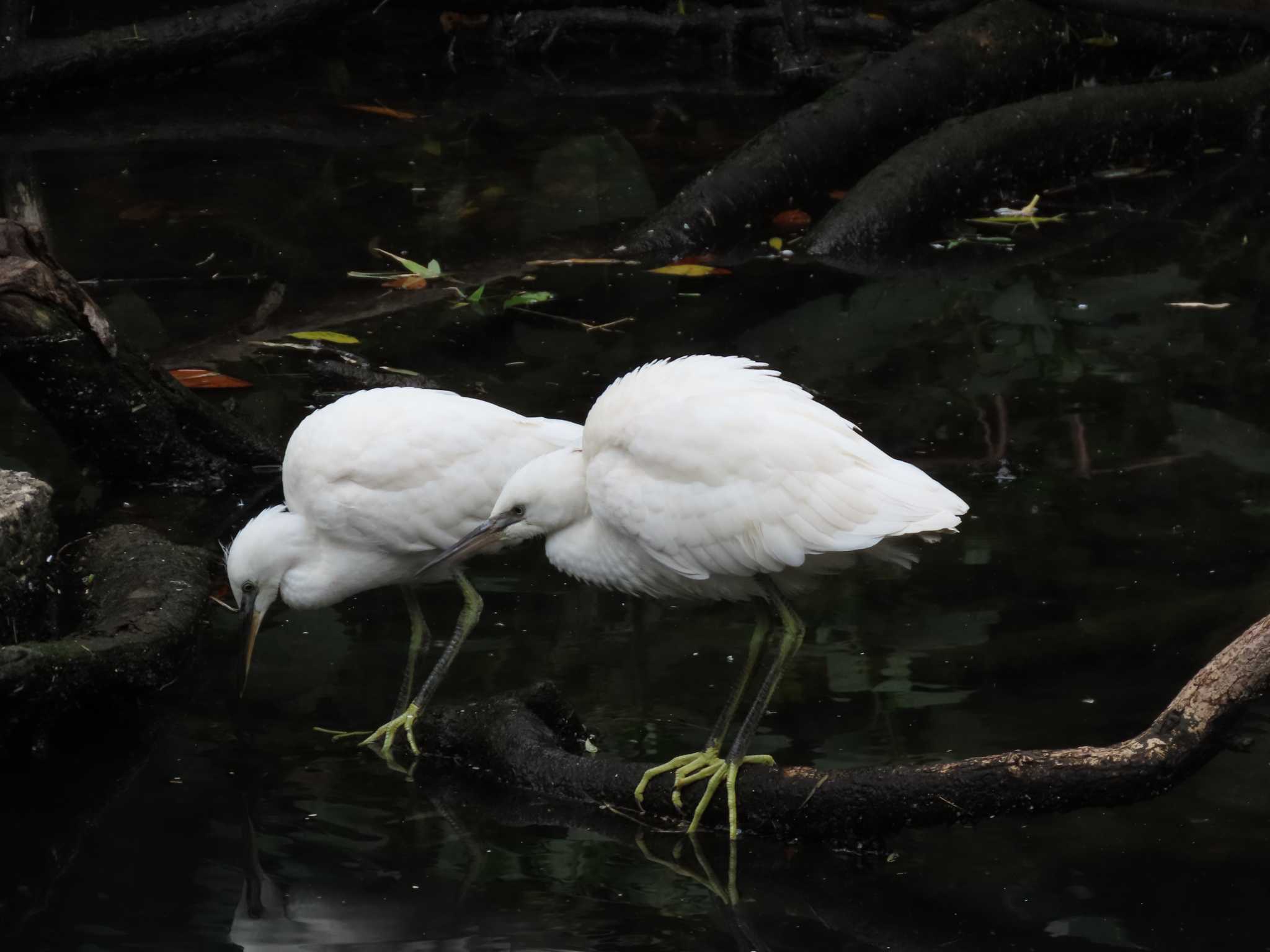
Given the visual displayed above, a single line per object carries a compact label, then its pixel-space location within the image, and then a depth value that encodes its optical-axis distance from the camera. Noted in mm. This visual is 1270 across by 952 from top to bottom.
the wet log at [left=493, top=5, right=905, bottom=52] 27219
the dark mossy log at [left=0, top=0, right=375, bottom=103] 24734
